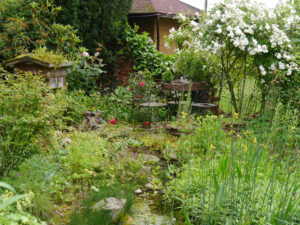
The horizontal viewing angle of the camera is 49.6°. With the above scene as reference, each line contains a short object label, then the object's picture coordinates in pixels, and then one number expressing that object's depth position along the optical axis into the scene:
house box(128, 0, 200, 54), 11.96
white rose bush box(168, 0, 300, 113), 6.36
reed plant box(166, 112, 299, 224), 2.32
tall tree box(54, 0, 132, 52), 7.27
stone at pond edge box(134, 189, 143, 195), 3.77
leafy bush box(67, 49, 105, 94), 7.01
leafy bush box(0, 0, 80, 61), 6.28
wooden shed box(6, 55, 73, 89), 5.35
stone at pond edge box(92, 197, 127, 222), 3.01
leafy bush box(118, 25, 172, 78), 9.26
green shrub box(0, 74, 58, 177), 3.06
